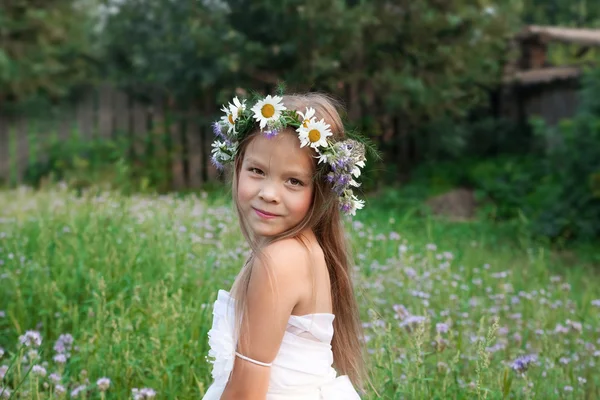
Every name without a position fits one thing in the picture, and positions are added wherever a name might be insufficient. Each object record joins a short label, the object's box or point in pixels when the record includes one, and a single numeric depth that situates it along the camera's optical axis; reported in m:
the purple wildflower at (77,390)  2.83
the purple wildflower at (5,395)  2.81
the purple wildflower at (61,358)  2.94
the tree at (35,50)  12.46
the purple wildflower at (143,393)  2.66
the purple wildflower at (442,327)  3.14
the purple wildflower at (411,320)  3.23
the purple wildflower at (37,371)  2.76
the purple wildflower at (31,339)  2.88
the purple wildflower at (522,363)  2.88
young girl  2.00
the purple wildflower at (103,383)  2.72
